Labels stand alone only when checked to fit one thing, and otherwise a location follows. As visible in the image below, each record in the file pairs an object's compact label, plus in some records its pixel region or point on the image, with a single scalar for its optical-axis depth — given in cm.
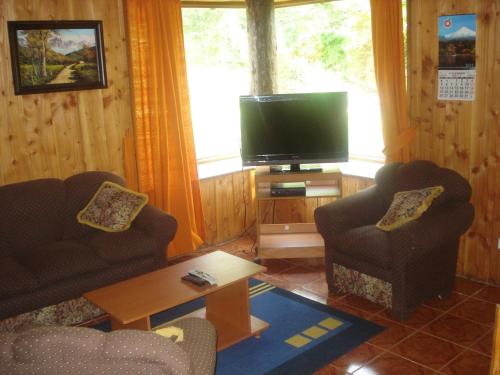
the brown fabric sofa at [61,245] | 388
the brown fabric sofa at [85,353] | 201
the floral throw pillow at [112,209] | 452
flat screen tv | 505
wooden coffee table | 334
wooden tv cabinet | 505
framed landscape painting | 448
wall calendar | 435
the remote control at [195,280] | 358
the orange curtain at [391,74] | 473
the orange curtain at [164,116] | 500
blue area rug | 358
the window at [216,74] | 574
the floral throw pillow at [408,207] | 409
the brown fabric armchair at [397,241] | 396
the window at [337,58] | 543
